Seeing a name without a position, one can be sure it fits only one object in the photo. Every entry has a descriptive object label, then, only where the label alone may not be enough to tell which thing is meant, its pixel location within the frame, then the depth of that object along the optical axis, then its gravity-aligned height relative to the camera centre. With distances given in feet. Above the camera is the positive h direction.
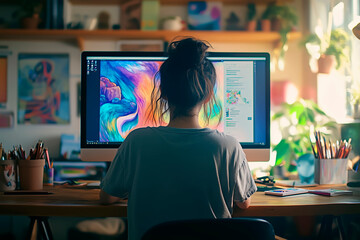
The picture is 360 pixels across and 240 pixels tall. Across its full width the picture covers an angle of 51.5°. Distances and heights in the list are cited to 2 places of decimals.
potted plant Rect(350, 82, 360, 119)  5.84 +0.47
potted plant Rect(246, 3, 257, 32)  9.09 +2.71
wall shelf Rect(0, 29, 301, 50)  8.88 +2.22
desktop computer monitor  4.32 +0.34
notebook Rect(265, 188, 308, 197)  3.84 -0.68
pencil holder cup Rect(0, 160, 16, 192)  4.07 -0.54
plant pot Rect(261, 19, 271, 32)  9.04 +2.46
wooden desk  3.30 -0.72
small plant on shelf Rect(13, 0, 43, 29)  8.84 +2.68
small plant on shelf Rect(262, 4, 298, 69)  8.79 +2.60
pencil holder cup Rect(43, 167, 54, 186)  4.57 -0.63
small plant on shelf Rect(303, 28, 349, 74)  7.42 +1.62
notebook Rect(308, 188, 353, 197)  3.89 -0.69
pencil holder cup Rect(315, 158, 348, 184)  4.63 -0.54
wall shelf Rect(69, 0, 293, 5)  9.39 +3.15
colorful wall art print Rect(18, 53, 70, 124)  9.32 +0.85
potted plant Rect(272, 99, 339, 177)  6.95 -0.10
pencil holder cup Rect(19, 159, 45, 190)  4.12 -0.53
